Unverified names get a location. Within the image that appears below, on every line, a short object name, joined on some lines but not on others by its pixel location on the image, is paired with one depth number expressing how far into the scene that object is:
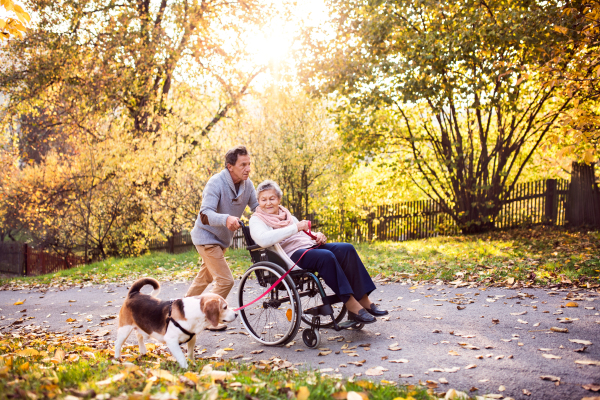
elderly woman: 4.00
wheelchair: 3.85
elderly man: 4.14
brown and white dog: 3.31
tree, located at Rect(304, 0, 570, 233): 9.46
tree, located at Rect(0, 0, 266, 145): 12.90
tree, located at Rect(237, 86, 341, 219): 13.01
